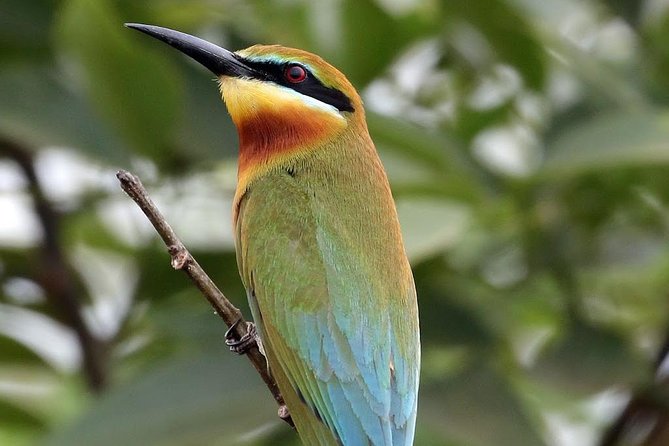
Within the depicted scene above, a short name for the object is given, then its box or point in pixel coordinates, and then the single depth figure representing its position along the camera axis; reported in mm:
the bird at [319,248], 3996
